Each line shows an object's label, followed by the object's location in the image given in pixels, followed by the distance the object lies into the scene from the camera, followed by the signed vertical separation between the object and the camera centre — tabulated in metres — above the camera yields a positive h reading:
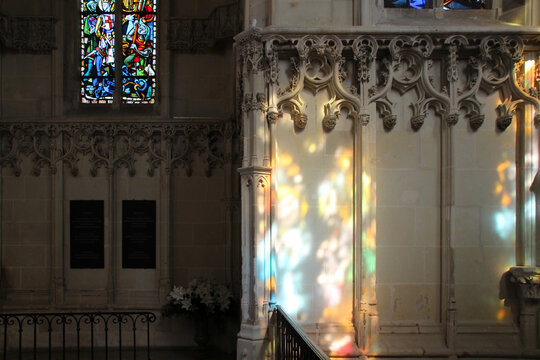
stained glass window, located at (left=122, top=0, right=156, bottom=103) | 8.34 +2.04
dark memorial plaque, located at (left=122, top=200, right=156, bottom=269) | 8.07 -0.82
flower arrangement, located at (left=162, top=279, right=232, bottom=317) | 7.30 -1.67
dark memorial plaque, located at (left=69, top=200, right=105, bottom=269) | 8.05 -0.83
